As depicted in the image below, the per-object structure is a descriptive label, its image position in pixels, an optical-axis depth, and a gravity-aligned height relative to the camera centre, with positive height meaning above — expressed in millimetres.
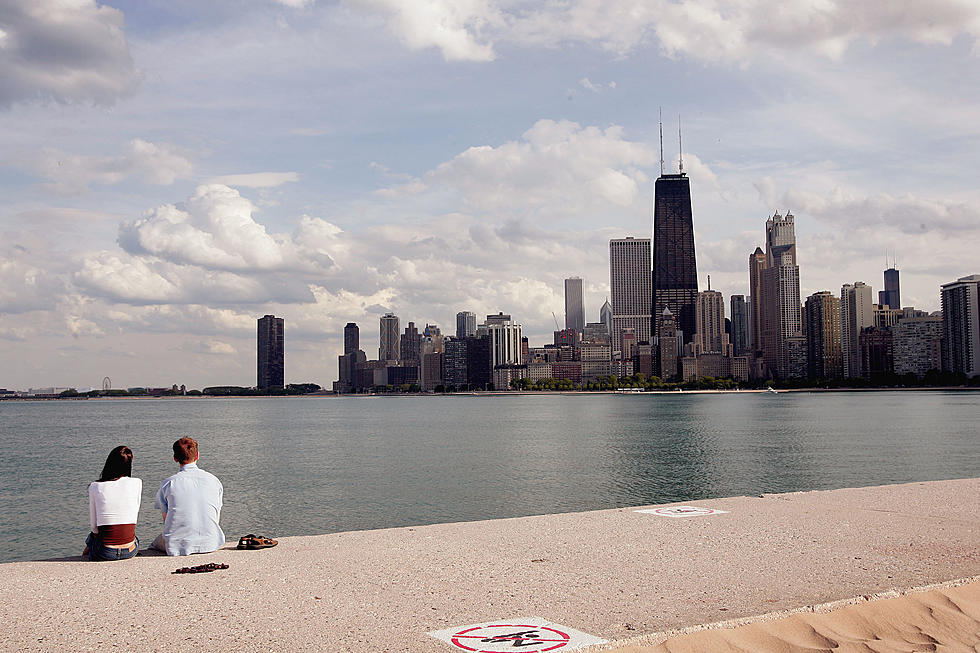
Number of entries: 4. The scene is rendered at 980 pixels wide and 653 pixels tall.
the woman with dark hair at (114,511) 12305 -1986
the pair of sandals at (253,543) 13227 -2683
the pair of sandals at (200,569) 11320 -2634
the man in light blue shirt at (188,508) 12773 -2052
